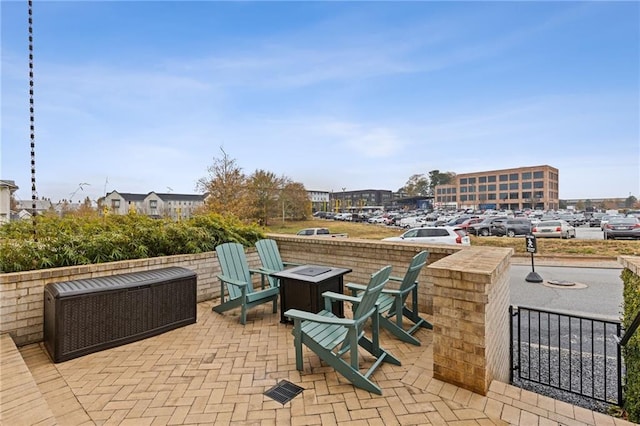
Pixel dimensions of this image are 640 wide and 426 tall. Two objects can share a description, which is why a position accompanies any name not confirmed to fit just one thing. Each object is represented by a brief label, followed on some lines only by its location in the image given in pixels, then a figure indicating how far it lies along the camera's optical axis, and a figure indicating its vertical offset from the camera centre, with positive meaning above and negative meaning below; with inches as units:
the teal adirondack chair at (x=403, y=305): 135.5 -44.9
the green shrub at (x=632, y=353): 100.9 -51.7
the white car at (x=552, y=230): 715.4 -52.0
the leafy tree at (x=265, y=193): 1070.6 +61.0
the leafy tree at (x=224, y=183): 729.0 +66.9
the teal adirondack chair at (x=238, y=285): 161.6 -42.1
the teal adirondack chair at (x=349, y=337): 99.3 -45.4
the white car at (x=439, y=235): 457.7 -42.3
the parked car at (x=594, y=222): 1134.5 -54.0
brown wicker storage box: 120.6 -44.5
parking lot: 756.9 -70.0
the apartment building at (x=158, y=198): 2489.1 +108.0
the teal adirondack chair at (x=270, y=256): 196.5 -31.3
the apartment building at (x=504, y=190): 2731.3 +182.9
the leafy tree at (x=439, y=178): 3444.9 +355.1
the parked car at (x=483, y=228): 849.6 -55.1
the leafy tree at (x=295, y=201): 1288.1 +39.9
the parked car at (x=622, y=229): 659.1 -46.9
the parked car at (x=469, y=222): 884.0 -41.5
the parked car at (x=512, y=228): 799.7 -52.2
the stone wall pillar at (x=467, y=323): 91.7 -36.4
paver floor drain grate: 93.8 -58.7
